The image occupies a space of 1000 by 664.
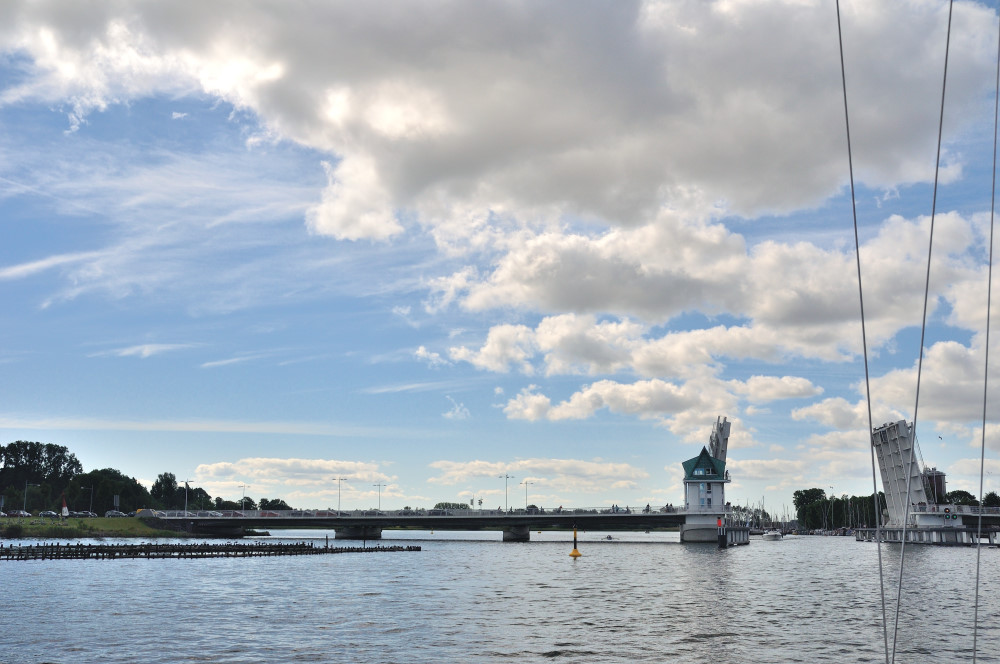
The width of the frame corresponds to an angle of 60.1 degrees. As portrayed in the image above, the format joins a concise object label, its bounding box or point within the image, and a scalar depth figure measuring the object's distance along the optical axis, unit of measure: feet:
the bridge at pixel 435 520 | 517.55
